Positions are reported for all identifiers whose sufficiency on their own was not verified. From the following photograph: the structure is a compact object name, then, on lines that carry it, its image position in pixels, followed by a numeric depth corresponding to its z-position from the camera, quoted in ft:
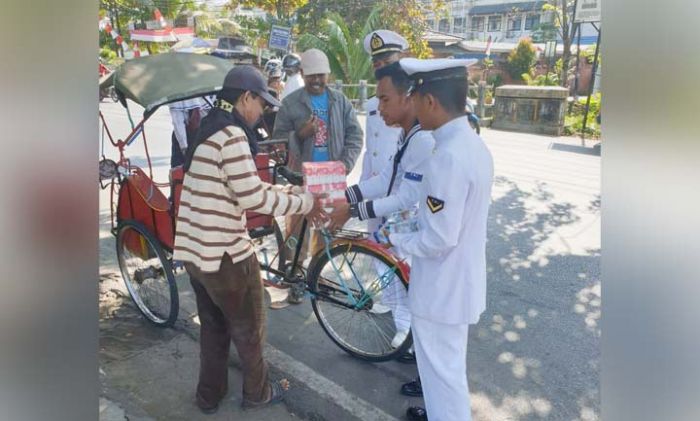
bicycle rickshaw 10.44
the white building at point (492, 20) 135.03
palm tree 53.21
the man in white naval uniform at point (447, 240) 7.04
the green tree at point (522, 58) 76.34
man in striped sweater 7.84
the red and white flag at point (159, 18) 51.85
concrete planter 42.70
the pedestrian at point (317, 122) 13.56
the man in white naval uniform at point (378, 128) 12.06
